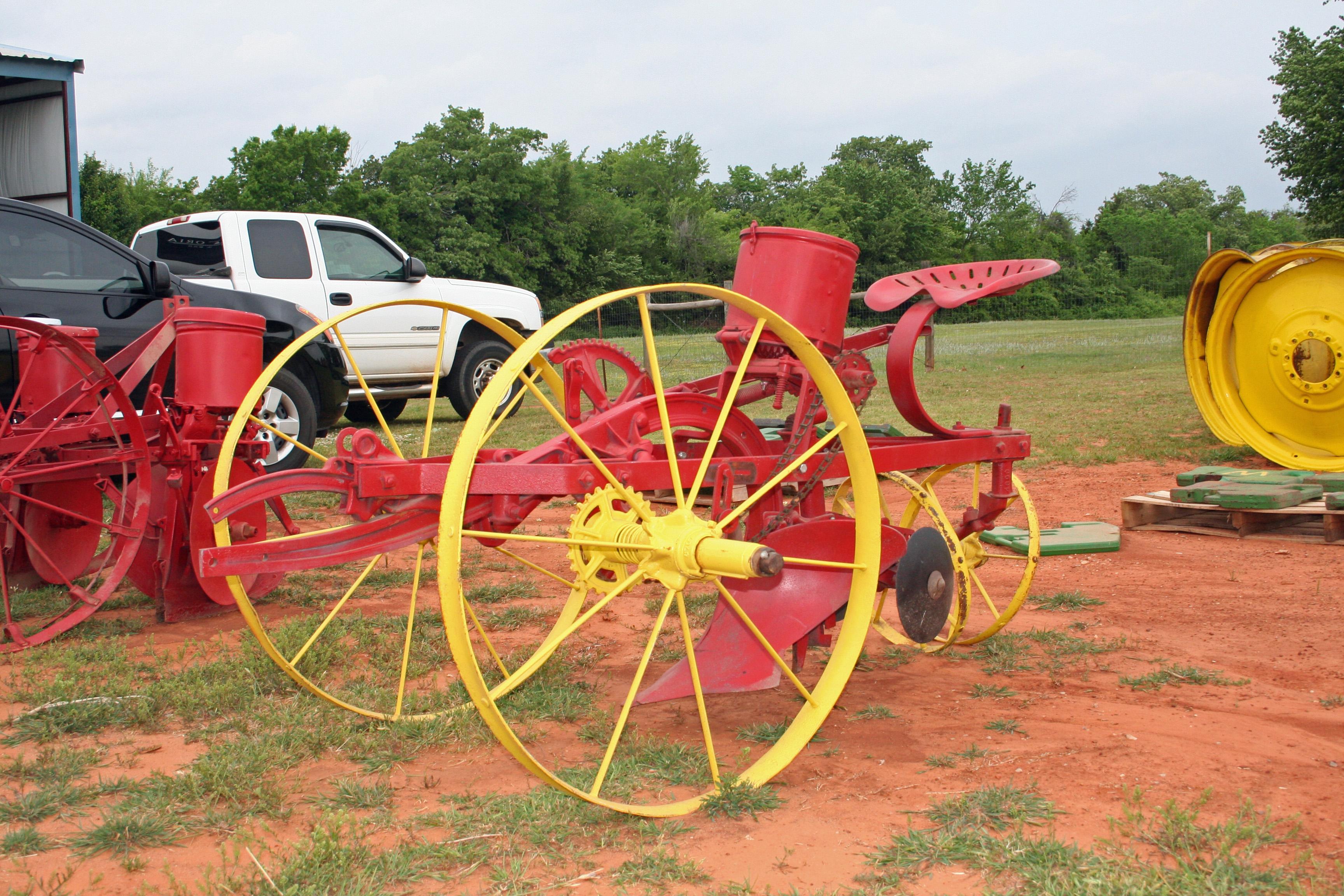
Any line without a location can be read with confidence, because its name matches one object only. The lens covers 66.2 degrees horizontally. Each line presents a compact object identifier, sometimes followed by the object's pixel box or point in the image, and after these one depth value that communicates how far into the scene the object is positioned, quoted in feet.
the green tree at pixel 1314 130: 64.44
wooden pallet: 20.84
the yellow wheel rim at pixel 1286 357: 25.90
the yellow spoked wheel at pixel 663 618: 9.07
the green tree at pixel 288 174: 111.65
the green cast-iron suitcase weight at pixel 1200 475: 23.13
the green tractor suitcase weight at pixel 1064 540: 20.45
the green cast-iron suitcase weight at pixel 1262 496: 21.02
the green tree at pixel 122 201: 97.09
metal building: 34.17
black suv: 20.93
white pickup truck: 31.73
